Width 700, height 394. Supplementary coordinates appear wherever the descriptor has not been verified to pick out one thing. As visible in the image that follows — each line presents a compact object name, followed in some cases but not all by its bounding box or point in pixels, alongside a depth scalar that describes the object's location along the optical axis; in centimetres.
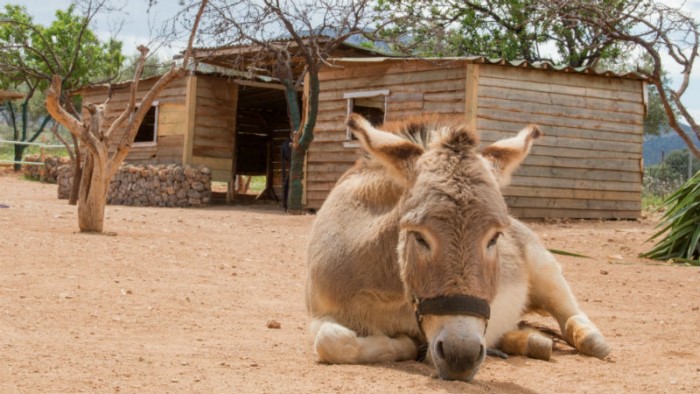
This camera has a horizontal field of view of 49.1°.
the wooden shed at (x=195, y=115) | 2250
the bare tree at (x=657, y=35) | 1220
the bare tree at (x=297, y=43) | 1823
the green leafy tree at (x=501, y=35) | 2680
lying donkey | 329
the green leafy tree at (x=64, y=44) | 3272
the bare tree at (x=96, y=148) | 1095
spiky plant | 1080
